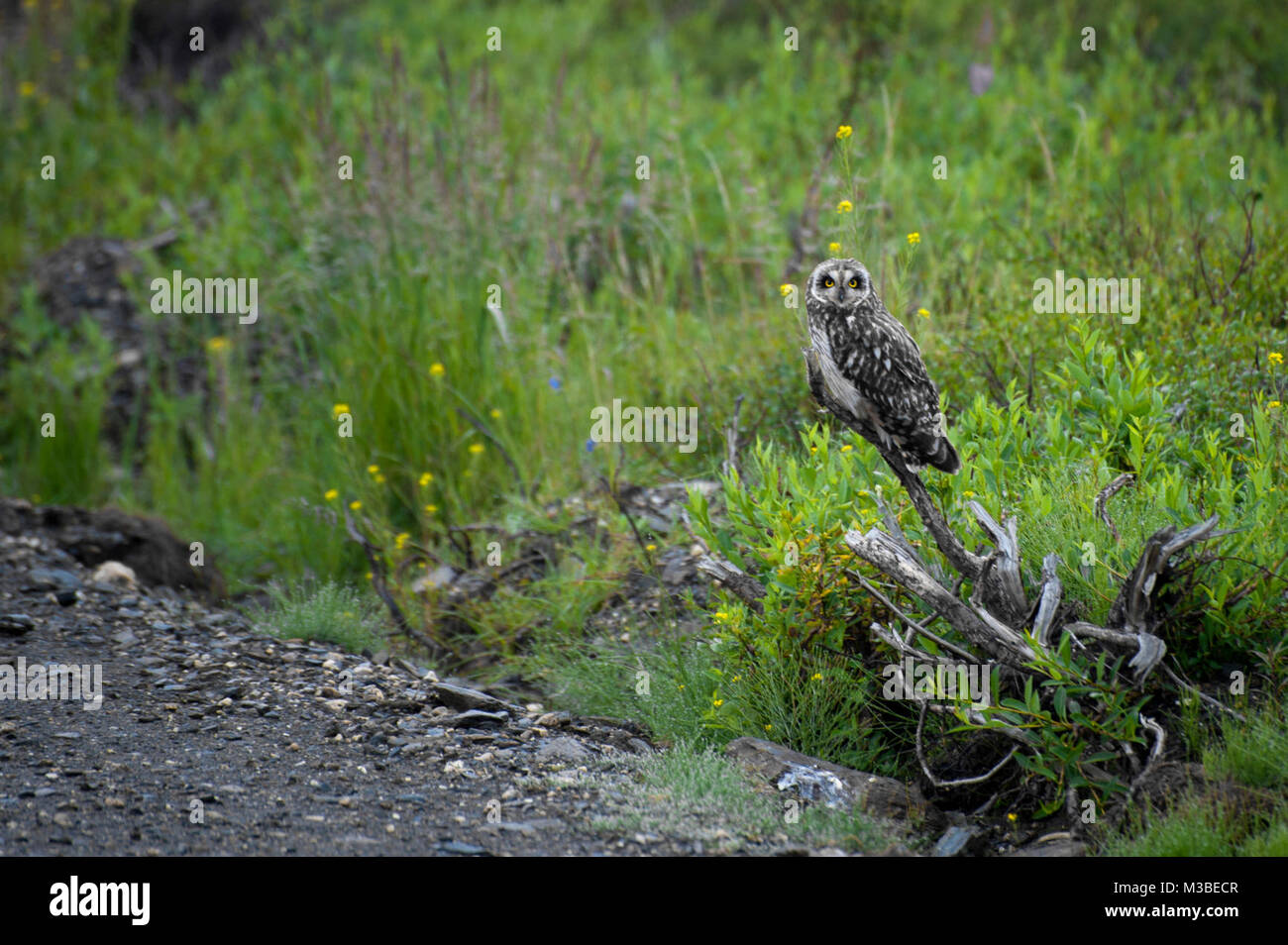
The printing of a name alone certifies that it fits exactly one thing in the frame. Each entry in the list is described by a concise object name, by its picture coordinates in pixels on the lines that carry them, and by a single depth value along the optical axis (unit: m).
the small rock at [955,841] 6.42
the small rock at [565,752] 7.53
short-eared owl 7.00
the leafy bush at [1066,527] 6.58
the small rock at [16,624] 9.30
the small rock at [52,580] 10.32
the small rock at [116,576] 10.86
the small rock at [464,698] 8.33
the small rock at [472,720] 8.07
